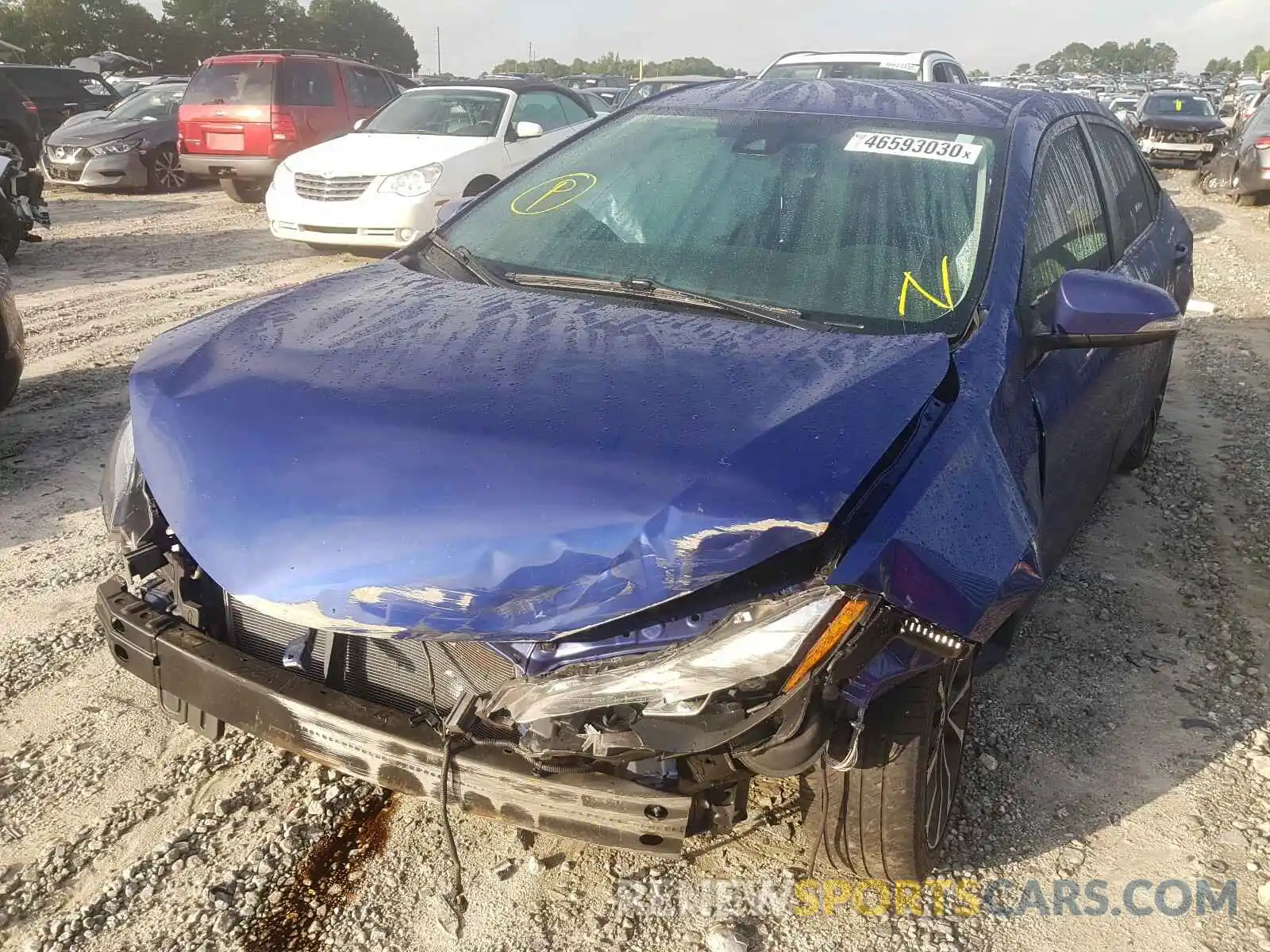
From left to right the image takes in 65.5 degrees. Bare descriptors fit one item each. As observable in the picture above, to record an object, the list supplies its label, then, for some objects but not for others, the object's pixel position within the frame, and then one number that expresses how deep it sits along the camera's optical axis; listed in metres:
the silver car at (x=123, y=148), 11.95
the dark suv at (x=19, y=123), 11.76
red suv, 11.26
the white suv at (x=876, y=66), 9.39
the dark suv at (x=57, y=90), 15.37
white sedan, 8.05
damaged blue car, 1.62
